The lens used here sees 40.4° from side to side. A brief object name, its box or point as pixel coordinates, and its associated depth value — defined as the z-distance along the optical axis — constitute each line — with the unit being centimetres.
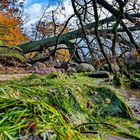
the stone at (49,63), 705
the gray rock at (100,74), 519
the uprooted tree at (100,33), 326
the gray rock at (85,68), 634
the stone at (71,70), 597
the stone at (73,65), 697
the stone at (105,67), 655
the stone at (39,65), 660
